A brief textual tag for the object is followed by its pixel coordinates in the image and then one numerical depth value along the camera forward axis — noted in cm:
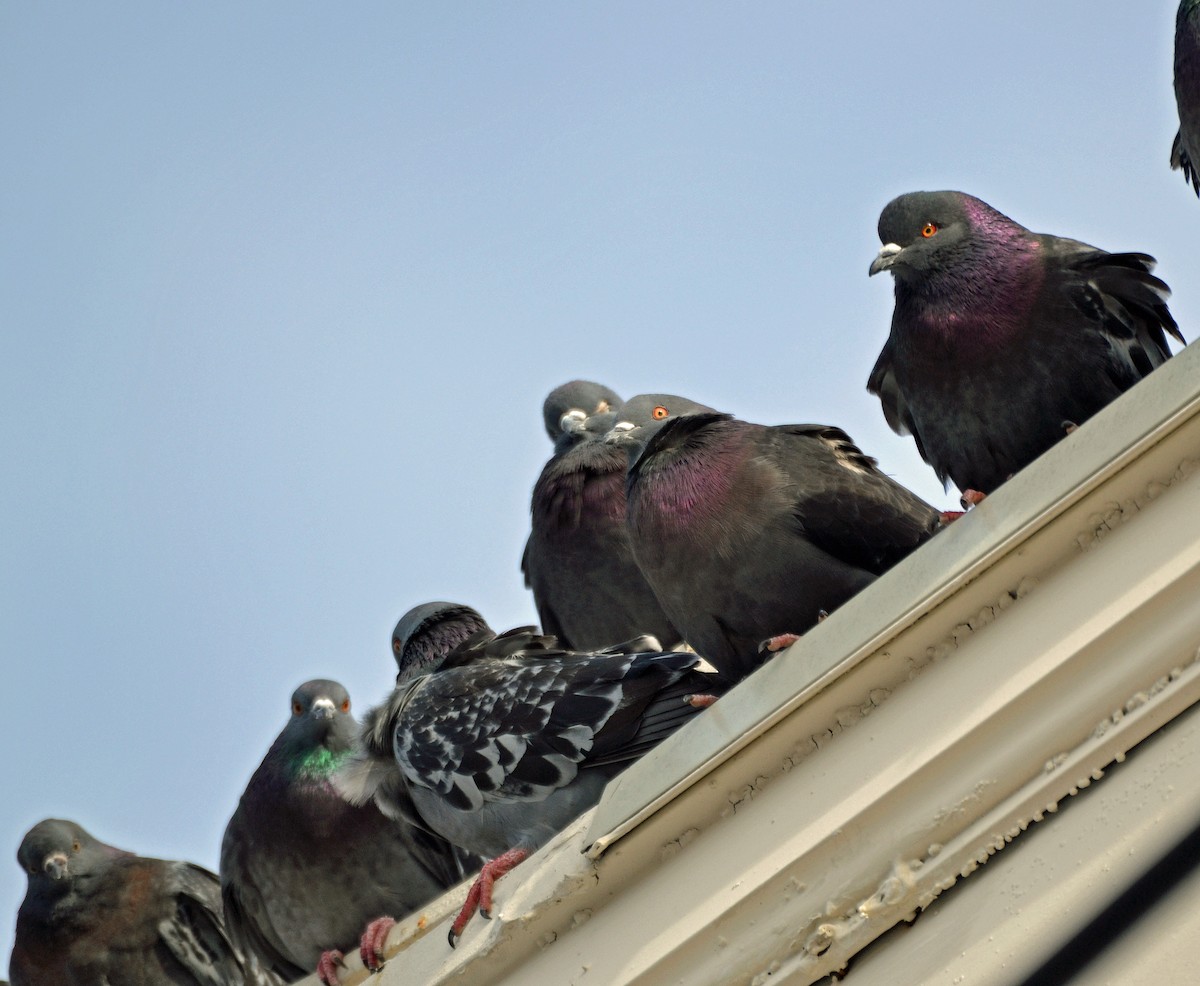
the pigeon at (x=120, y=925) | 1683
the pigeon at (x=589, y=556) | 1614
